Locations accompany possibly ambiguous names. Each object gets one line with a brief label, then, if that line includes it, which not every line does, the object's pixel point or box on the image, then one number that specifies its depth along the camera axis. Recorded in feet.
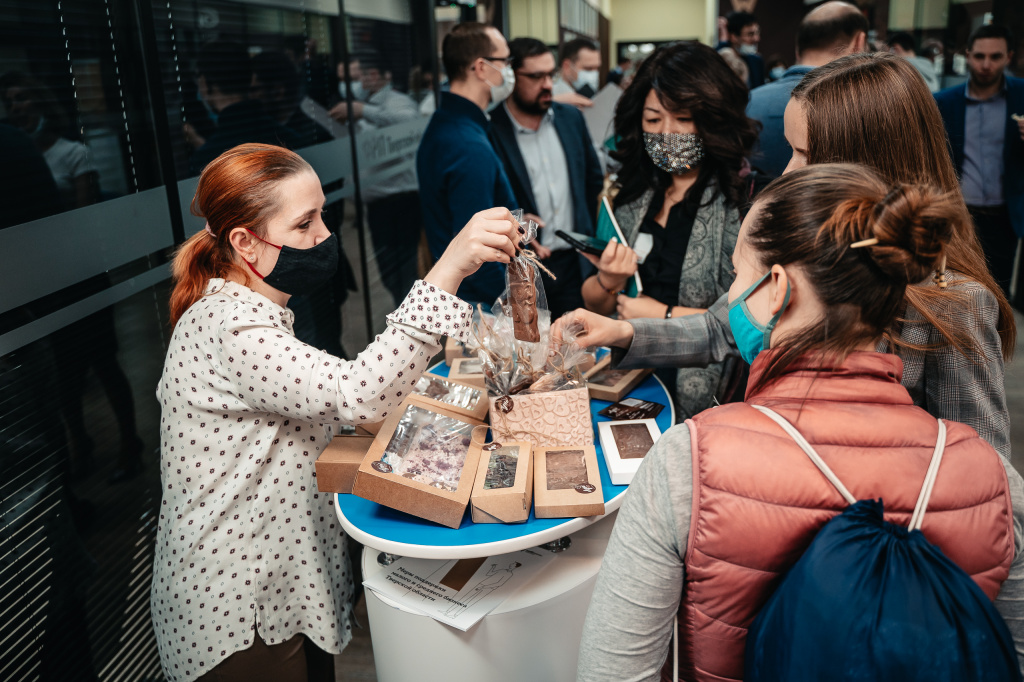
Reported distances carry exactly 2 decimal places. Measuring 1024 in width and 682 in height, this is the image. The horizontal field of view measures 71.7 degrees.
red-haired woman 4.68
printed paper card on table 5.38
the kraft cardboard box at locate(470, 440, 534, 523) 4.92
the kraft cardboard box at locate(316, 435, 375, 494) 5.15
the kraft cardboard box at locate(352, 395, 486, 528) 4.94
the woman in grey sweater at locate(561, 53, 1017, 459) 4.40
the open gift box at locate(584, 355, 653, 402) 6.87
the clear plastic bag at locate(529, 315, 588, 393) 5.73
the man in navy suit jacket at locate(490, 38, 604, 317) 12.62
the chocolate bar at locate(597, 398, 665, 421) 6.48
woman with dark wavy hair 7.95
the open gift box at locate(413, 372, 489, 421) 6.07
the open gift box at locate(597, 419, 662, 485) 5.60
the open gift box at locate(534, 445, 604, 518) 4.98
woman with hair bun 3.15
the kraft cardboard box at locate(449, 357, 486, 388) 6.76
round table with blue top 4.93
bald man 10.55
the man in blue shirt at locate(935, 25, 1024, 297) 14.58
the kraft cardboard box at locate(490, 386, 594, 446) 5.61
